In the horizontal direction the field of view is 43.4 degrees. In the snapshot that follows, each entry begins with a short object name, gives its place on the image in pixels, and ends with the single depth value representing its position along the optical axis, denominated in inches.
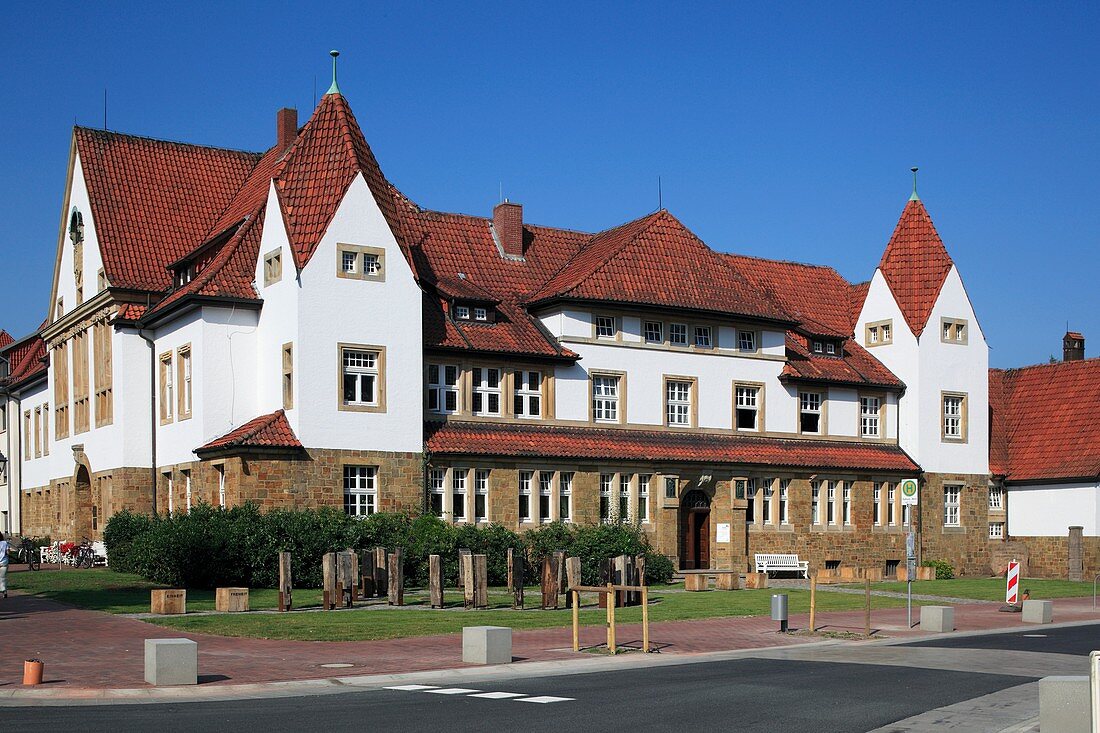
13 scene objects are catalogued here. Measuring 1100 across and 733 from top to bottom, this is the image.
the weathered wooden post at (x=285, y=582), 1182.3
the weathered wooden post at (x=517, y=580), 1259.2
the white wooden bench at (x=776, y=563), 1889.8
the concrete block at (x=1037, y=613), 1227.9
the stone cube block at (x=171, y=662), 717.9
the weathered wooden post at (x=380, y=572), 1401.3
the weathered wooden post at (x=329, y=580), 1219.9
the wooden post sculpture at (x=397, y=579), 1290.6
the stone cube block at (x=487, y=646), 833.5
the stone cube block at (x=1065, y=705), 528.1
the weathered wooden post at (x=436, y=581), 1252.5
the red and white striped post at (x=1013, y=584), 1327.5
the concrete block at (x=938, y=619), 1117.1
